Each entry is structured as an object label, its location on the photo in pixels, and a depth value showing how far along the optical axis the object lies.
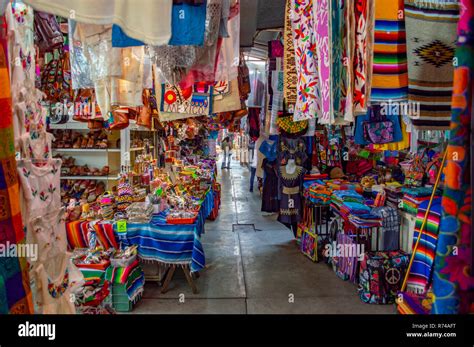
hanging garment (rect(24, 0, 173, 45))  1.62
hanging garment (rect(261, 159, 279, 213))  7.06
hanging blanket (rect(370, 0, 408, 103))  1.73
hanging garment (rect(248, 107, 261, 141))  7.61
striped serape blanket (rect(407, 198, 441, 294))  2.80
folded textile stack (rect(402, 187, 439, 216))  3.76
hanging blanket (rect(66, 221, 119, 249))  4.20
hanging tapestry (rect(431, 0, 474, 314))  1.01
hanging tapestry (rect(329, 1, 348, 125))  2.12
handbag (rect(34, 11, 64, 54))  3.10
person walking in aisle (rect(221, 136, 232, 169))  21.17
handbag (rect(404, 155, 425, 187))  4.11
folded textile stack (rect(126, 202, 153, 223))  4.34
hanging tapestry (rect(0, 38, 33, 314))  1.27
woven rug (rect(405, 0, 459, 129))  1.52
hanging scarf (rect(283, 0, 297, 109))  3.29
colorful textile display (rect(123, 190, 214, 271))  4.26
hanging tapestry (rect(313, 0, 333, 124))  2.11
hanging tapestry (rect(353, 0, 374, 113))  1.79
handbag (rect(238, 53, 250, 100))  5.43
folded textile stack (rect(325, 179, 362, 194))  5.44
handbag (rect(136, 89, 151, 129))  5.38
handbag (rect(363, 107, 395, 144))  2.71
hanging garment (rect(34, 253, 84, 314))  1.80
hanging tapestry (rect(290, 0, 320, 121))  2.54
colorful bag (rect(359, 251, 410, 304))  4.04
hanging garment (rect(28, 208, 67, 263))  1.79
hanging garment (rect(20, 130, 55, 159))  1.74
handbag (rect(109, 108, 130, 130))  4.75
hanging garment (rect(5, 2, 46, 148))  1.61
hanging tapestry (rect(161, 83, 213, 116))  4.46
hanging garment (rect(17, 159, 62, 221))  1.63
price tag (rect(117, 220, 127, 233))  4.23
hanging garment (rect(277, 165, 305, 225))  6.20
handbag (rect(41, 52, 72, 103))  4.36
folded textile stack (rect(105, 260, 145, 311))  3.83
